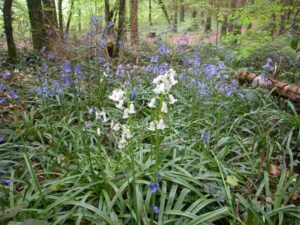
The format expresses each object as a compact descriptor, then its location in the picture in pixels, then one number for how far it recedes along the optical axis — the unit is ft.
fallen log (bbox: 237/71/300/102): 11.35
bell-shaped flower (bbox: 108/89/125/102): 5.37
